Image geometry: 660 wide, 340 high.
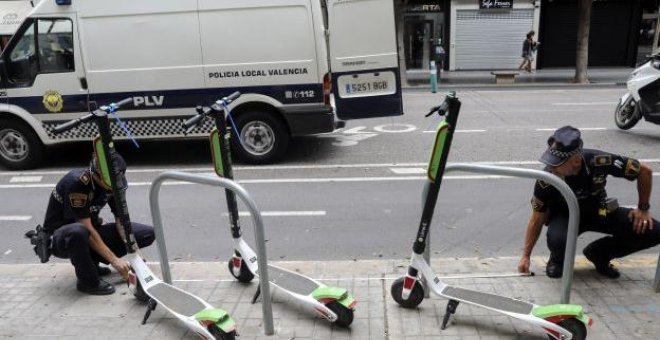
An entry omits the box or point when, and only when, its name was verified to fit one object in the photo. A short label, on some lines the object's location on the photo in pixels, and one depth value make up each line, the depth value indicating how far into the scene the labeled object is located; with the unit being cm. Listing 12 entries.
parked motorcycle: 913
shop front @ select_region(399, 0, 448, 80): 2372
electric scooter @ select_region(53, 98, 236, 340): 321
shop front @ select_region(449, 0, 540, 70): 2330
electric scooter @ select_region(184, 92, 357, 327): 341
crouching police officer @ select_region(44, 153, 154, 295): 384
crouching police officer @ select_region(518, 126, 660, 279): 360
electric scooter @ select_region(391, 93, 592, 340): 307
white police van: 770
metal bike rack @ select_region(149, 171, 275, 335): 303
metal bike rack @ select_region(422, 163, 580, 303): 296
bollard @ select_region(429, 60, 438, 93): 1666
